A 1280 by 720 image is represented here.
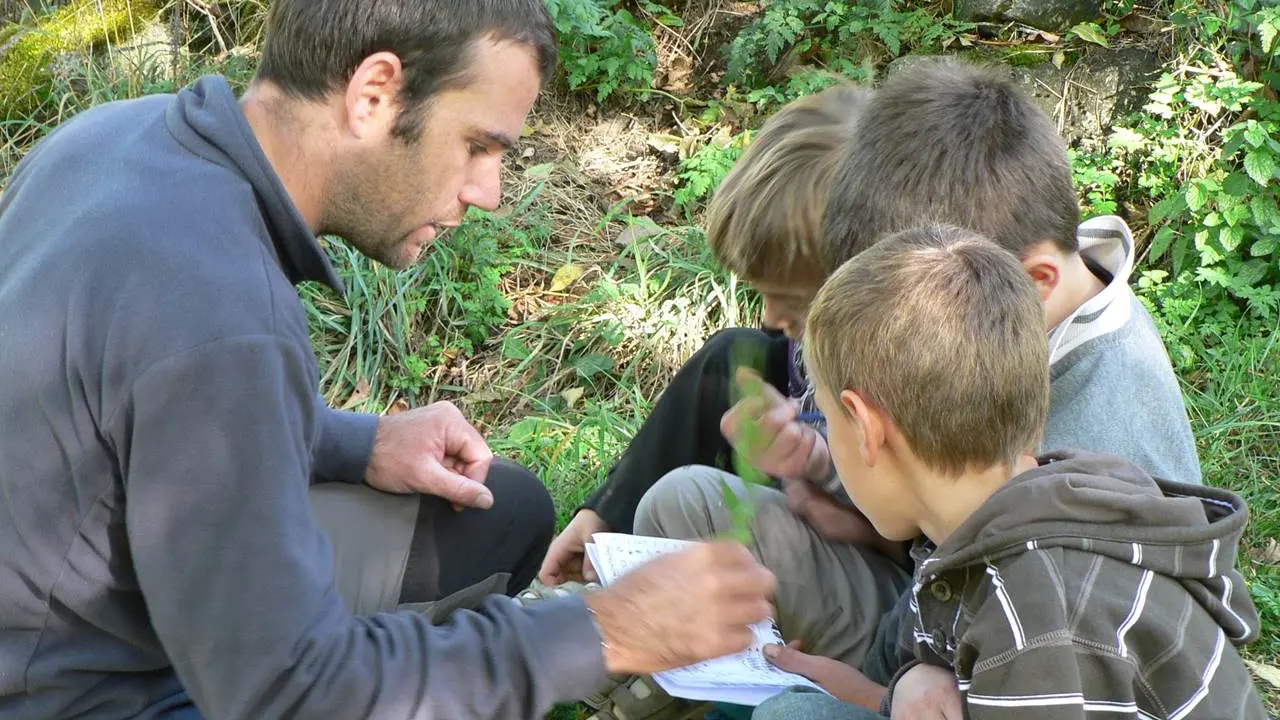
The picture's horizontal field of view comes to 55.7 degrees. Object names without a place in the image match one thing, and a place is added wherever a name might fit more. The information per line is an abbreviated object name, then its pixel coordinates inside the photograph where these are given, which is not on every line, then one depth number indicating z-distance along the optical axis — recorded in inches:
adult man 64.3
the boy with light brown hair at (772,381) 104.0
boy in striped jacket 67.3
